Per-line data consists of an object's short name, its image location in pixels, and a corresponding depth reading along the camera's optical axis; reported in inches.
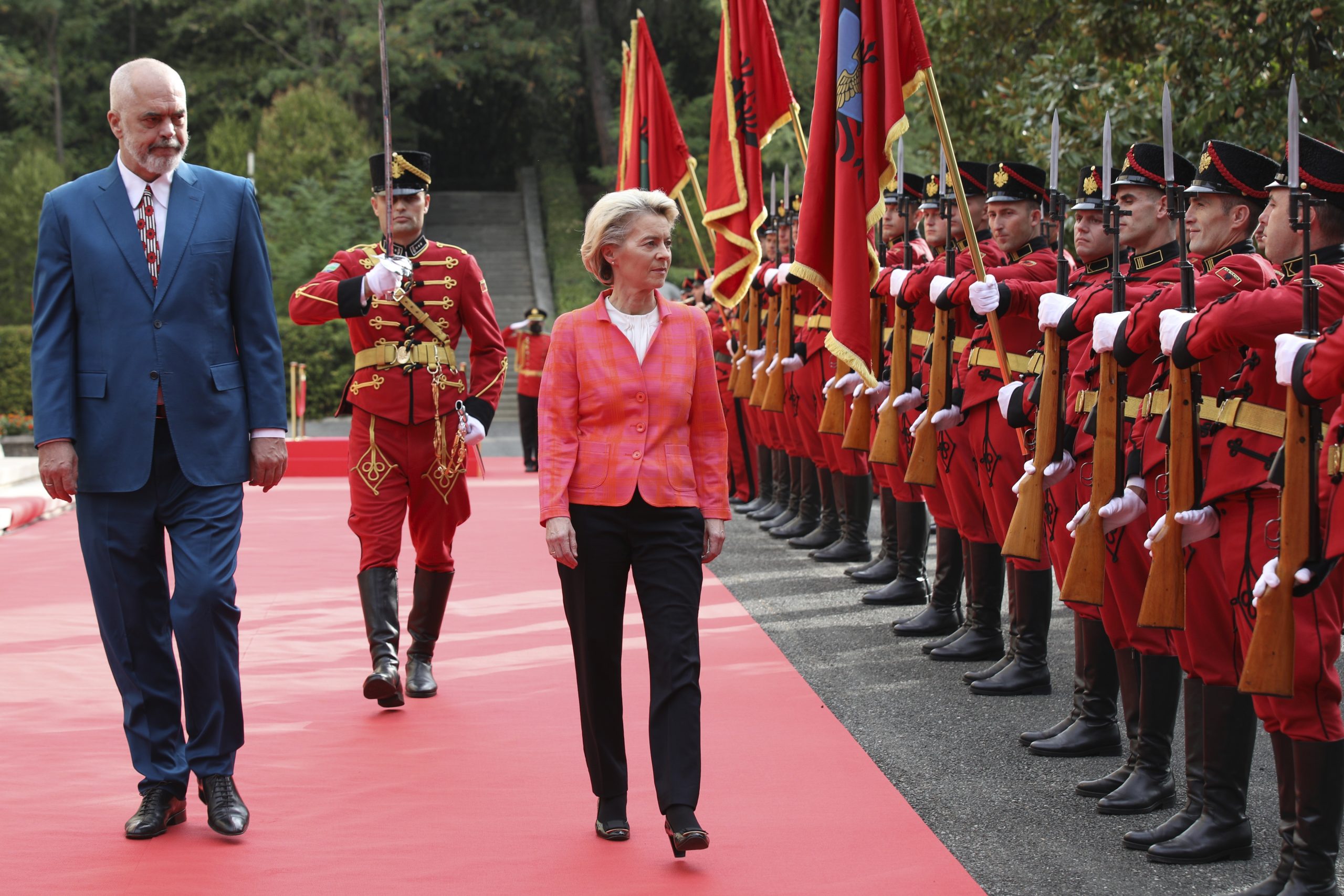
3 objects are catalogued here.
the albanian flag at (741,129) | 363.3
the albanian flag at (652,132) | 468.4
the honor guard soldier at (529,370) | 699.4
